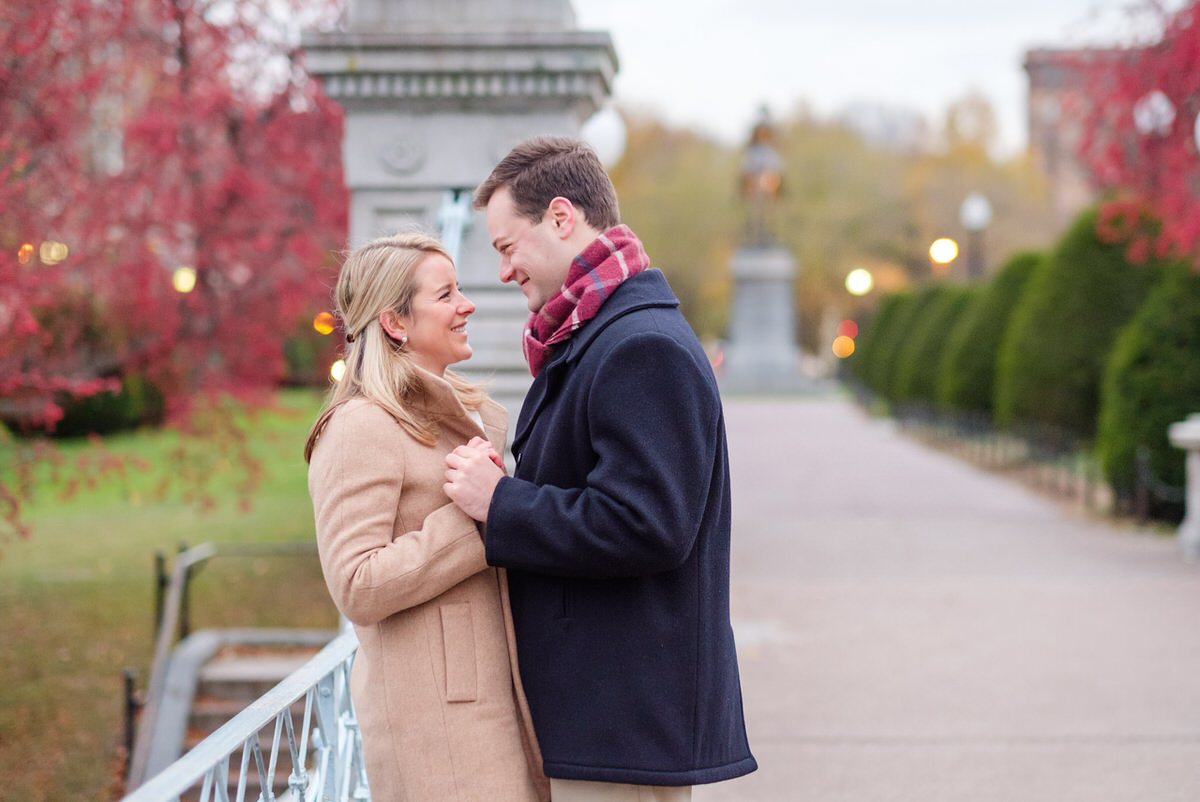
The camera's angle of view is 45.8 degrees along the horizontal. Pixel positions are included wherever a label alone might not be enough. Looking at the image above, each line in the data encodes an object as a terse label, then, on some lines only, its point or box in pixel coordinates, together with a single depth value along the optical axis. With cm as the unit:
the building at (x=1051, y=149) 6469
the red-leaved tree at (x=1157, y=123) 1051
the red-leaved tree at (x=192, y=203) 964
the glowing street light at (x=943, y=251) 2456
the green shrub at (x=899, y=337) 3362
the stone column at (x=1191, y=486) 1141
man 250
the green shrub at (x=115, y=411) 2752
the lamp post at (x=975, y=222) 2678
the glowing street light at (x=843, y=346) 6097
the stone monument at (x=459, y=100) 645
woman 260
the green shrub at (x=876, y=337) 3931
